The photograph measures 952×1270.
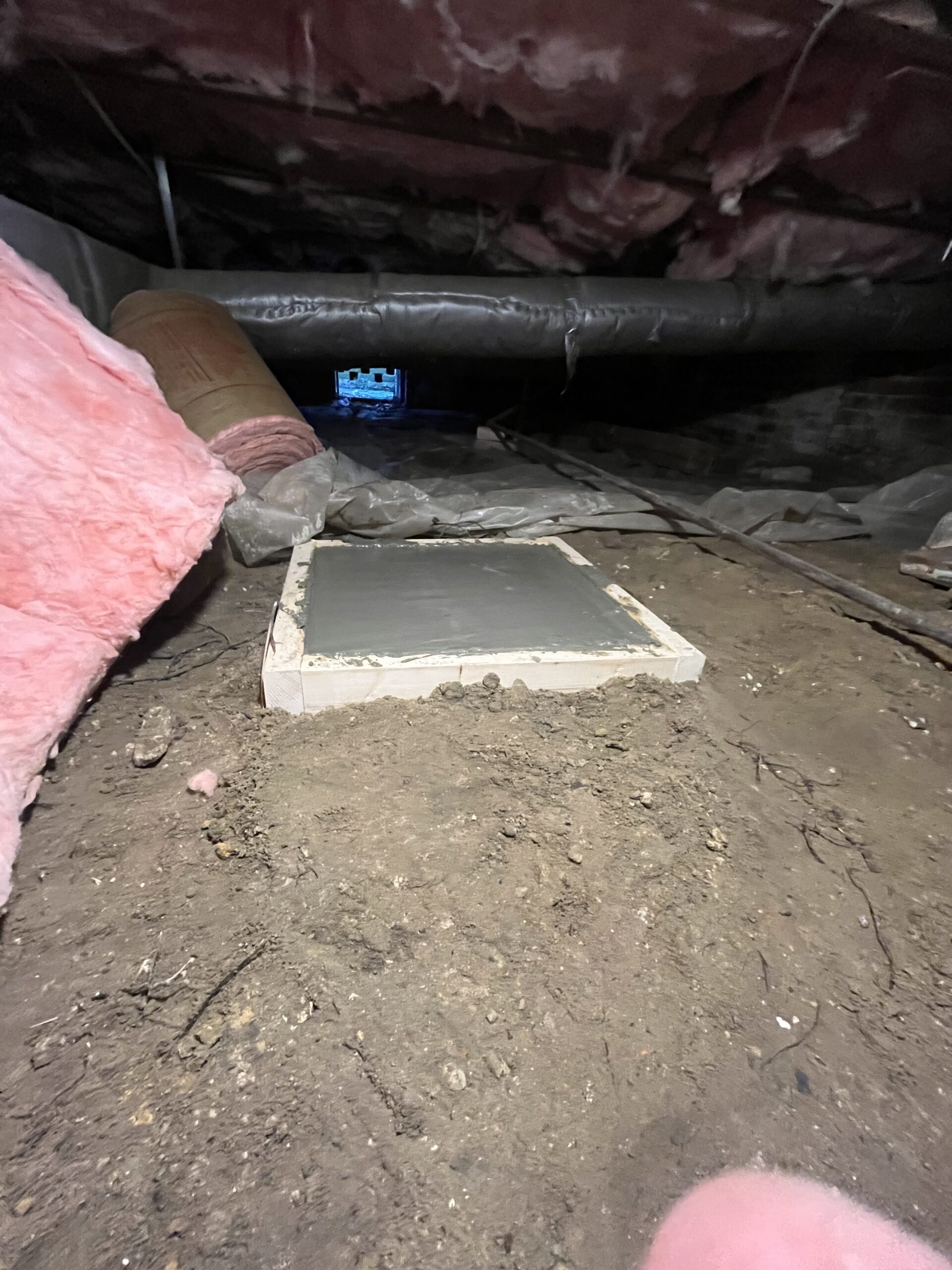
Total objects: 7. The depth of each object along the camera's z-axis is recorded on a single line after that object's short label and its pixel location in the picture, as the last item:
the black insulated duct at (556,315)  3.12
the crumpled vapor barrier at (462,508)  2.34
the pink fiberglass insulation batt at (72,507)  1.18
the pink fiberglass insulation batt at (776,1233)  0.66
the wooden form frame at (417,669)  1.36
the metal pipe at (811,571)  1.87
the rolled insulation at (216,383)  2.36
